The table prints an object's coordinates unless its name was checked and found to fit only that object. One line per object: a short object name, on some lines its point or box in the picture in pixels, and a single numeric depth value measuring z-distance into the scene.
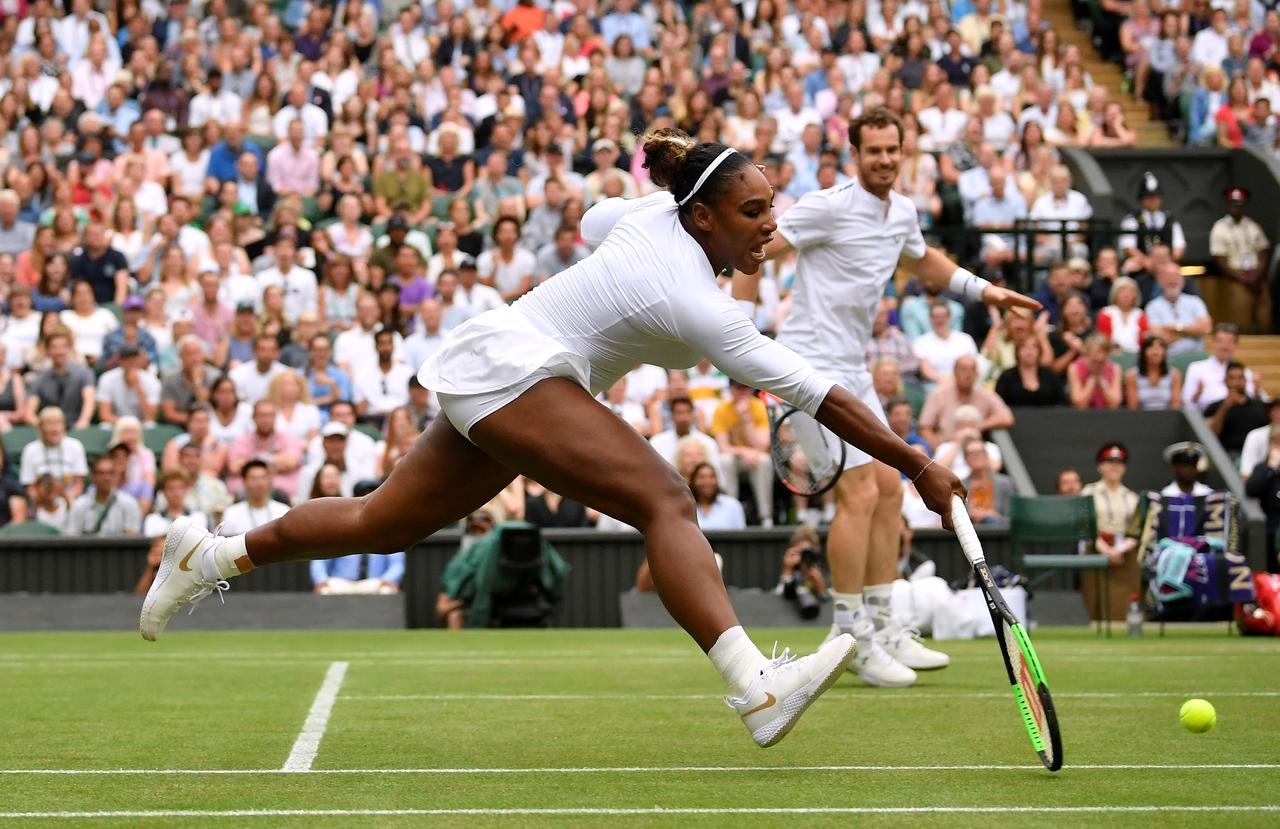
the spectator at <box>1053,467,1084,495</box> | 17.02
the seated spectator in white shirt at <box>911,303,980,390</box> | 18.94
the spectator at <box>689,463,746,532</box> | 16.42
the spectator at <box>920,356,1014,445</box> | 17.80
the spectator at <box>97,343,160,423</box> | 17.89
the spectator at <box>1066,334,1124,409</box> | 18.53
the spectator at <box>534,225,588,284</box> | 19.62
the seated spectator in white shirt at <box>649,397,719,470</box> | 16.98
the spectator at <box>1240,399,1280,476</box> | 17.66
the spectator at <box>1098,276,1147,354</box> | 19.73
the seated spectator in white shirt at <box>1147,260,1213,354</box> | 20.25
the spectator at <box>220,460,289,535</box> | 15.96
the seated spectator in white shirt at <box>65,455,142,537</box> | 16.53
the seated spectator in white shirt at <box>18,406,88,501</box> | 16.84
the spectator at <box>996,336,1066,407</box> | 18.55
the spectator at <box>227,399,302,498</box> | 17.12
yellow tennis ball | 6.80
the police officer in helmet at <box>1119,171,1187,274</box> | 20.84
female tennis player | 5.95
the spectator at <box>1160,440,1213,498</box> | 15.84
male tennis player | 9.21
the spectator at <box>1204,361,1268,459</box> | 18.31
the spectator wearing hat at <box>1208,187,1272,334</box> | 22.23
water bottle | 14.14
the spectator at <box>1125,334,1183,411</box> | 18.77
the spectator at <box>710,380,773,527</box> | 17.28
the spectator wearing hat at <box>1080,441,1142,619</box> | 16.08
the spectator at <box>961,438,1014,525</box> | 16.92
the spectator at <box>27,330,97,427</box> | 17.84
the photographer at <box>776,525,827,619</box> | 15.61
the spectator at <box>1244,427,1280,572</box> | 16.77
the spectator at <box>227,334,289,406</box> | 18.16
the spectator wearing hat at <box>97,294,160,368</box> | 18.42
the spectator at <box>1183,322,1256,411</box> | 19.06
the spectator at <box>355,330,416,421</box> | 18.38
